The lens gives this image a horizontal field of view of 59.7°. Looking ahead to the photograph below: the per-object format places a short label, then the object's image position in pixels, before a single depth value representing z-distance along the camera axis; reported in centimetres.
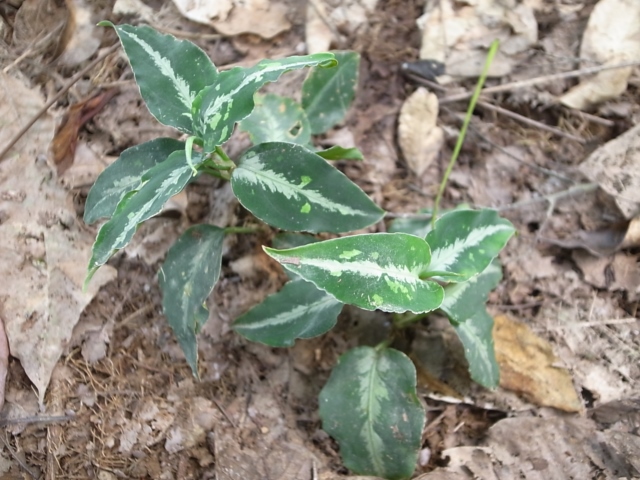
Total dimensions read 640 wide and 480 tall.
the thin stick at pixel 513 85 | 31
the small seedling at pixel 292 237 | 19
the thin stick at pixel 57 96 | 26
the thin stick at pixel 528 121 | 30
